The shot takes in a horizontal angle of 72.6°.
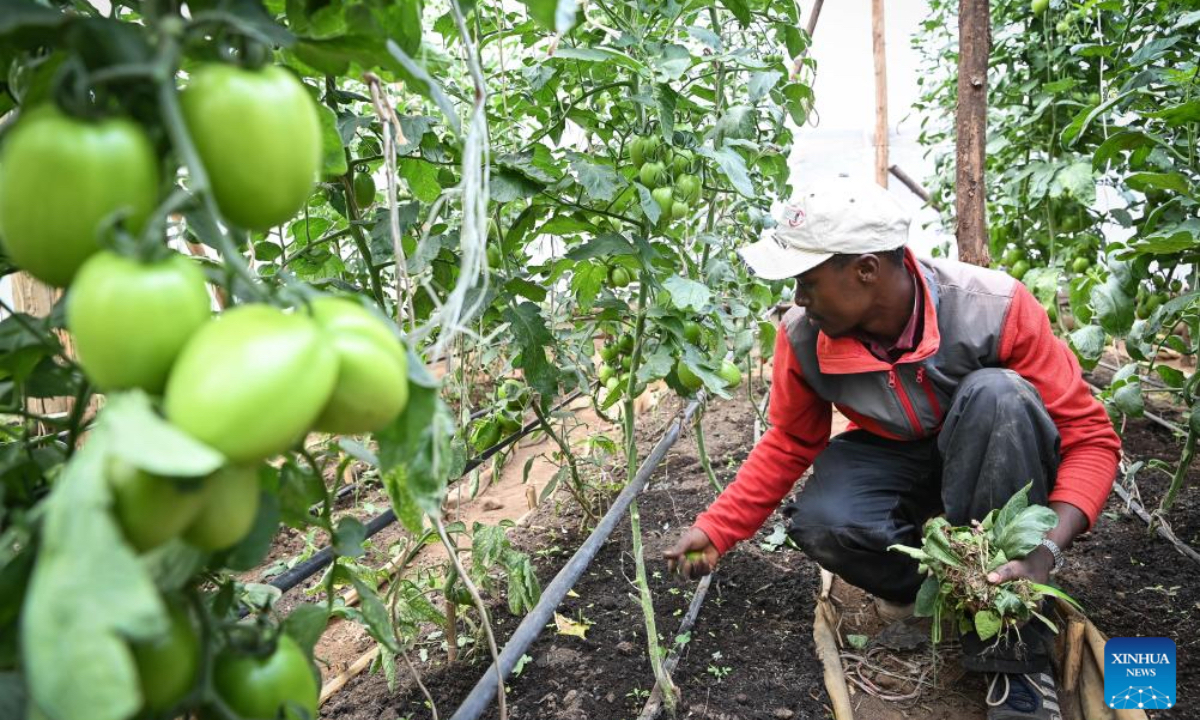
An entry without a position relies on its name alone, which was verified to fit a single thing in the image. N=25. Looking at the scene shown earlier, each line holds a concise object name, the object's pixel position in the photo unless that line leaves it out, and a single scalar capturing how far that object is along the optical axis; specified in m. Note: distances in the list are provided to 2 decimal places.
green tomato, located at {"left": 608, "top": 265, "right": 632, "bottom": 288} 2.20
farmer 1.67
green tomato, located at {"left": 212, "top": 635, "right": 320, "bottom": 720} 0.49
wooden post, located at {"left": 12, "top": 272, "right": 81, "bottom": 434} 2.32
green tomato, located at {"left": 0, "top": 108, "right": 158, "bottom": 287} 0.38
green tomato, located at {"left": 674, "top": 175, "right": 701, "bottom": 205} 1.66
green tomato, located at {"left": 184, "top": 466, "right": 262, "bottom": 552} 0.41
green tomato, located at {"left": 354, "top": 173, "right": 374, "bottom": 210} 1.38
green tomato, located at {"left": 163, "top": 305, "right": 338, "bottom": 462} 0.37
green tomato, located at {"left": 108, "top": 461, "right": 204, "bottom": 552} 0.37
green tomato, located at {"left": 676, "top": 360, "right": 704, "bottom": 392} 1.86
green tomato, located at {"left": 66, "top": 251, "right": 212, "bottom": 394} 0.37
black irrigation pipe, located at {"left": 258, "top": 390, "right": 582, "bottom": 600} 1.32
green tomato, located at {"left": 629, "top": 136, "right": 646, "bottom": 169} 1.67
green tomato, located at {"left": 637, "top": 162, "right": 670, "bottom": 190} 1.63
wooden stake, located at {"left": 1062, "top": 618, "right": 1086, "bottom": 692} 1.74
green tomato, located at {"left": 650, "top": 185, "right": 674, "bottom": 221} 1.60
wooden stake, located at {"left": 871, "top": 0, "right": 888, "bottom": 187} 5.25
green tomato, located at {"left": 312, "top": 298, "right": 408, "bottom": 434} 0.43
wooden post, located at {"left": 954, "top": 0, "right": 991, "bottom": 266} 2.87
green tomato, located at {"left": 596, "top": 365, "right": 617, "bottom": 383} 2.42
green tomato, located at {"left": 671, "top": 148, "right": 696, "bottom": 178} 1.63
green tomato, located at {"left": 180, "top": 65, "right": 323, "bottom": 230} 0.41
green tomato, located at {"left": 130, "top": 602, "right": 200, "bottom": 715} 0.43
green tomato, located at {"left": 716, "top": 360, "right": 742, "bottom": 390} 2.11
